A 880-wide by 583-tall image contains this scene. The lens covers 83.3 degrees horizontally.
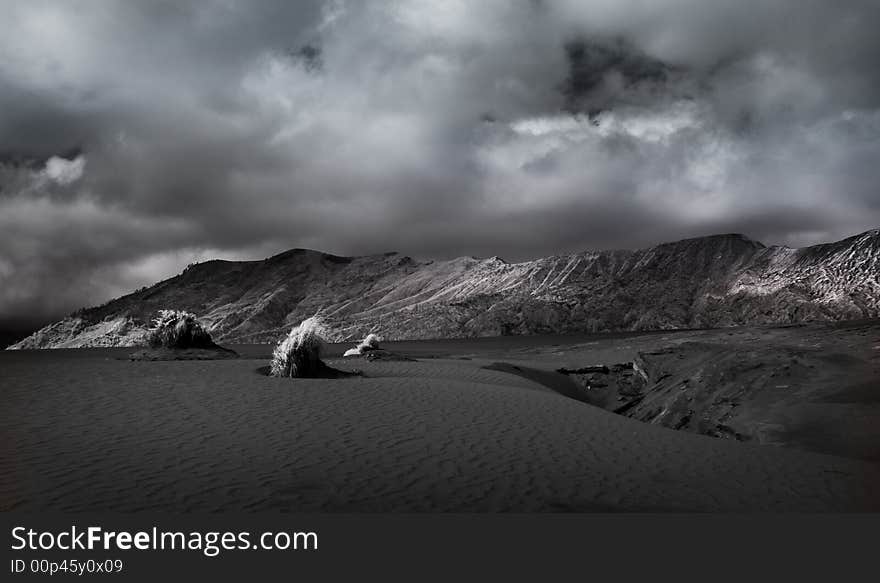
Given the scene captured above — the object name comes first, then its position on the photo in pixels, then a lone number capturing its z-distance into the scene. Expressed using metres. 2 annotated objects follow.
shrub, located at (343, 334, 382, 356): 33.76
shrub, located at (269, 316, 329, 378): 16.73
